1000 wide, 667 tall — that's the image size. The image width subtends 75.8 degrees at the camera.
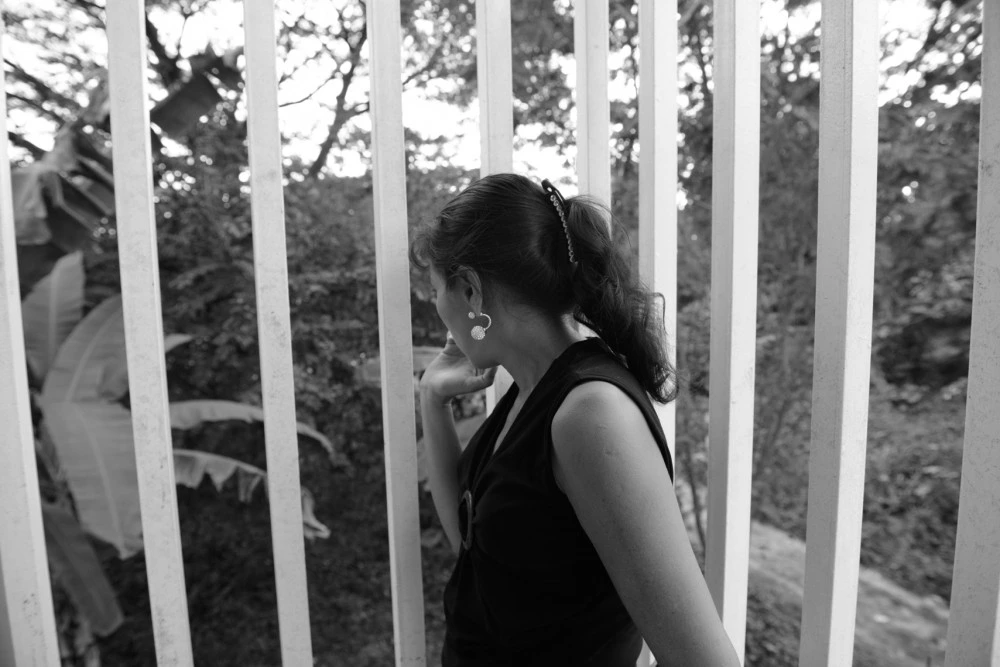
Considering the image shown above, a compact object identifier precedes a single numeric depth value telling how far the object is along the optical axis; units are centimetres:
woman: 83
